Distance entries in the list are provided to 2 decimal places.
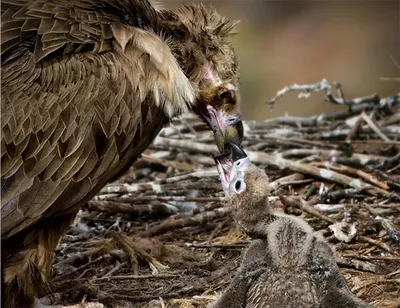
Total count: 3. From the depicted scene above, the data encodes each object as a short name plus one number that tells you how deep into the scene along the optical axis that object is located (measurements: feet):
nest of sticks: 33.40
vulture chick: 28.32
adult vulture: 30.55
